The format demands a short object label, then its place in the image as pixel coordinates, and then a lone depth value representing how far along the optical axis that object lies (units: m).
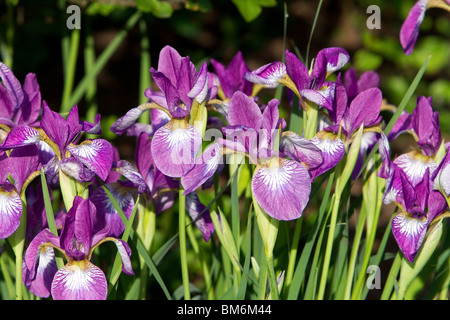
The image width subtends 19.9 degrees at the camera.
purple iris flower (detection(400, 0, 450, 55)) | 0.88
